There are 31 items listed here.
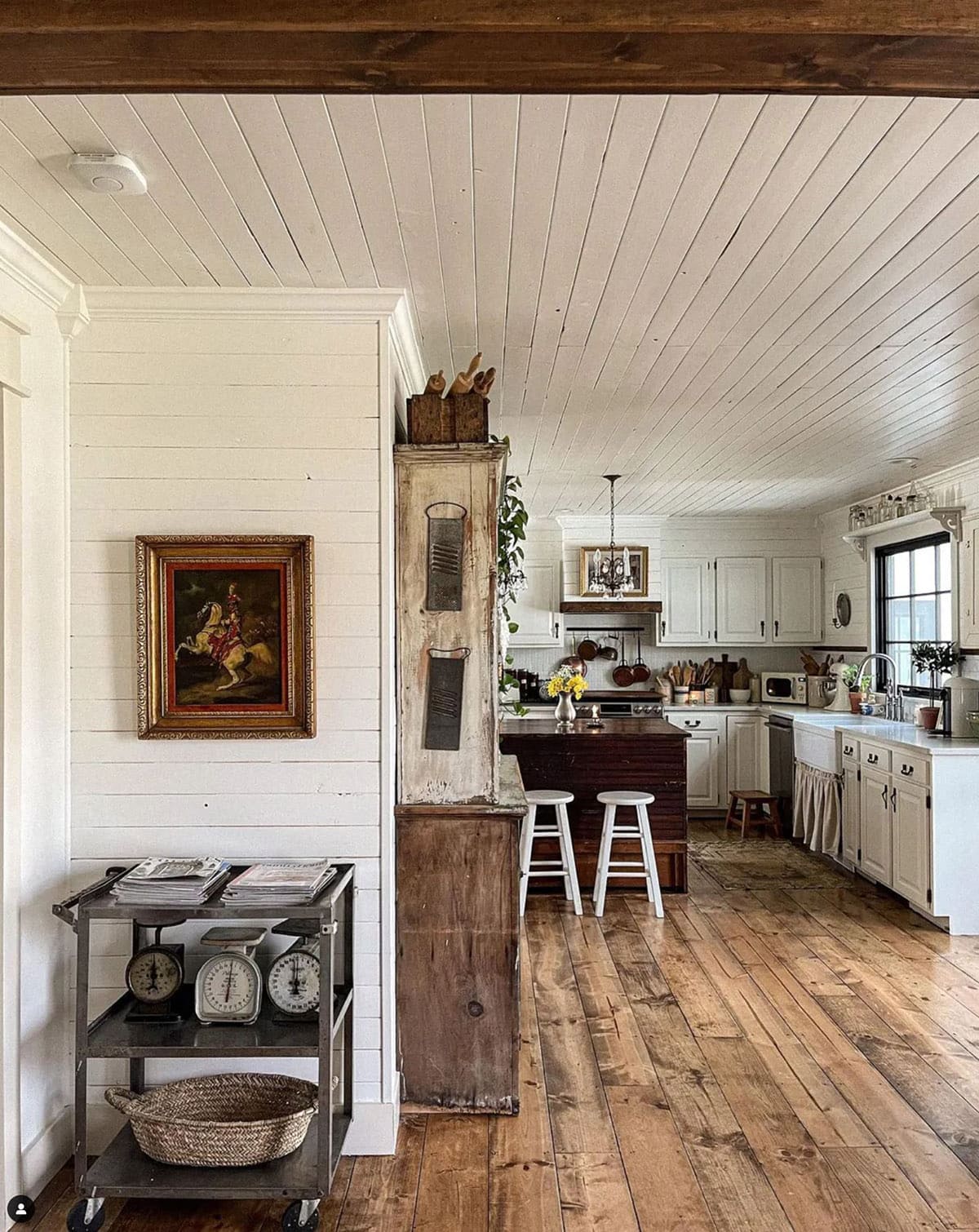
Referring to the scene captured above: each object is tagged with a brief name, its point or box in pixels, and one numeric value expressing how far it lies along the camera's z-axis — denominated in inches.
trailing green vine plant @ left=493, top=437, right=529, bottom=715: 148.2
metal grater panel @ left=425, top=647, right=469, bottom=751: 122.0
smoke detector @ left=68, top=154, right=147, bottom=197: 80.2
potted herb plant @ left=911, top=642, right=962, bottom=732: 225.6
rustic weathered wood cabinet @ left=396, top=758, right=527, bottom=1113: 122.0
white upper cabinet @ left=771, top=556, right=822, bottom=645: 325.4
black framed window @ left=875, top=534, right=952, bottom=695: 247.0
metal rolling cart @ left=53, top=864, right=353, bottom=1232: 97.3
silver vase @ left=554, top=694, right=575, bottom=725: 249.9
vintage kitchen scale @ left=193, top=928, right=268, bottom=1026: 105.3
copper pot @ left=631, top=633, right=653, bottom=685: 337.4
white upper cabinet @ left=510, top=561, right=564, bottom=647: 326.0
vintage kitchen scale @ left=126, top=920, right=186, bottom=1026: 106.4
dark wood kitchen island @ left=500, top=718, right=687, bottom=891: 227.6
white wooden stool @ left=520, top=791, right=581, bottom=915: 210.1
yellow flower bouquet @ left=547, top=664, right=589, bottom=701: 248.4
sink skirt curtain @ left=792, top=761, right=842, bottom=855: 248.1
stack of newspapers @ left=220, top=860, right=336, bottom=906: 99.7
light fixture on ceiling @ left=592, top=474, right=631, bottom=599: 318.3
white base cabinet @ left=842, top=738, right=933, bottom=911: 197.2
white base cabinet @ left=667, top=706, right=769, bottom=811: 314.0
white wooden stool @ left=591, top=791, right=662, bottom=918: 208.7
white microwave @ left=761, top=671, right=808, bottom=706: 312.5
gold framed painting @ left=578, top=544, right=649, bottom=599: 321.4
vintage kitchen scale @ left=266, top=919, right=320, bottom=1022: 105.2
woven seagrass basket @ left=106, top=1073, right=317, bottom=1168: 99.1
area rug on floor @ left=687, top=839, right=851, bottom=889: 234.7
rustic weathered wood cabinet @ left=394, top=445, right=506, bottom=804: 122.1
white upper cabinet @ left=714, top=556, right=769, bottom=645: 327.3
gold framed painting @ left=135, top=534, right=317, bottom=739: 115.3
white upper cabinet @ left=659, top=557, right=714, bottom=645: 327.3
